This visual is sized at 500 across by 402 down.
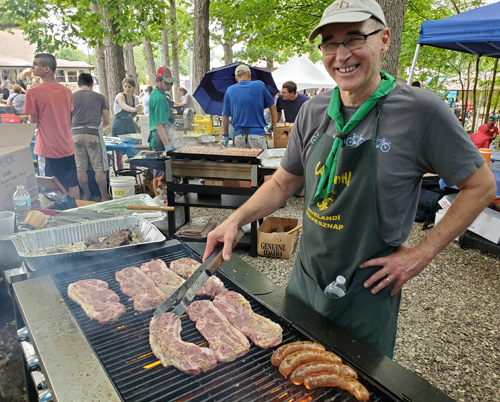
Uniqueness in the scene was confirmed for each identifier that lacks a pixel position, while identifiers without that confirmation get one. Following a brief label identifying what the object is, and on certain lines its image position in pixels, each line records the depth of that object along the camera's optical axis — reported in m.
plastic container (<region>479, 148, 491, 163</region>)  6.22
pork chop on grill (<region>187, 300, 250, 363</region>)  1.72
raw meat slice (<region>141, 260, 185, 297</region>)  2.31
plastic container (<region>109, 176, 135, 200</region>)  6.16
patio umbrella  8.98
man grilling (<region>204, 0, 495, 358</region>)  1.70
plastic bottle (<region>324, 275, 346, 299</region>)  1.88
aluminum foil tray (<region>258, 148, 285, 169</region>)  5.87
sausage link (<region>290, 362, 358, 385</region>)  1.50
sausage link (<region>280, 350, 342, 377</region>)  1.57
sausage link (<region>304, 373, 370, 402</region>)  1.43
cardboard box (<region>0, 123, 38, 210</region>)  3.68
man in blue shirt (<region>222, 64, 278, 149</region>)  6.70
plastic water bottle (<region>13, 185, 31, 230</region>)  3.59
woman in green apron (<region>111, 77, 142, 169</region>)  9.06
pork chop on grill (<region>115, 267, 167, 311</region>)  2.09
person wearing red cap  6.66
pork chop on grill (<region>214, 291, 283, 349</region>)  1.79
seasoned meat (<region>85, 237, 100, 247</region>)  3.19
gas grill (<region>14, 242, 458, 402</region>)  1.45
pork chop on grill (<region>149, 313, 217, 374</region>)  1.62
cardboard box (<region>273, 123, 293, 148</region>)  8.34
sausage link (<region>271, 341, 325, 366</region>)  1.64
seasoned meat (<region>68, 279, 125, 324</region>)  1.92
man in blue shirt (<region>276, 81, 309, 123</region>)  9.21
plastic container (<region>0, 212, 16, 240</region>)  3.05
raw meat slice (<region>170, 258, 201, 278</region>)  2.49
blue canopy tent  5.79
